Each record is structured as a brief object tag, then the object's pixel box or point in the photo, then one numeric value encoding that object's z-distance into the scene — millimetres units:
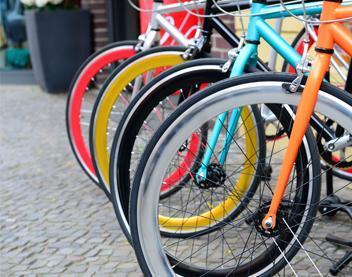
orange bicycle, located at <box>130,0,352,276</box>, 1775
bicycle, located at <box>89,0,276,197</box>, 2619
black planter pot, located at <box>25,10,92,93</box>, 6777
